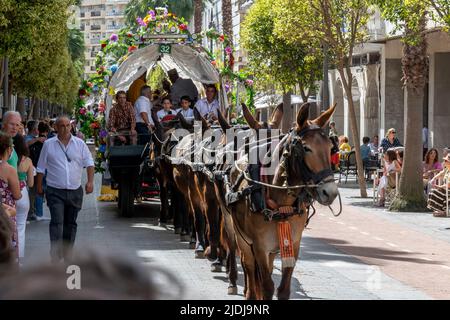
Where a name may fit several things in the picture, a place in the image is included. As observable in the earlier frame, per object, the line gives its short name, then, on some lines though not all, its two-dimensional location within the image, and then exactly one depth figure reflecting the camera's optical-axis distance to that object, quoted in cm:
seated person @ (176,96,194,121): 1604
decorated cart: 1734
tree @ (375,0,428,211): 1986
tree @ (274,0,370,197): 2272
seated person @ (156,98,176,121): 1669
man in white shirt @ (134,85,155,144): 1692
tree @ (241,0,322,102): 3594
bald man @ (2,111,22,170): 1148
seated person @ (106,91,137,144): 1680
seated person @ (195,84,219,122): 1516
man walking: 1097
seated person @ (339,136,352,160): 3002
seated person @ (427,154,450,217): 1843
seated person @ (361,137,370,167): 2802
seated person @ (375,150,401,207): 2119
